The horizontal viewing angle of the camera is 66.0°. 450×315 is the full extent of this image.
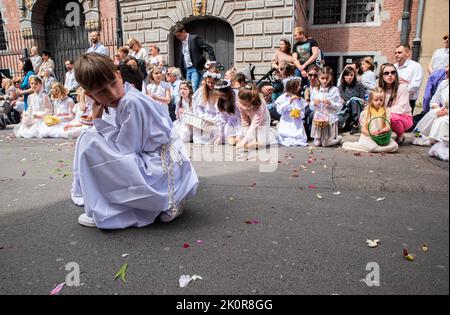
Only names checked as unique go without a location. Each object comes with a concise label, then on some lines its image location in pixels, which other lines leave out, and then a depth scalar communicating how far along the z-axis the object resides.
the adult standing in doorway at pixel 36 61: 12.74
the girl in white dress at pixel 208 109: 6.85
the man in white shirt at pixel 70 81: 10.85
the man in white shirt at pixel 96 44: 10.15
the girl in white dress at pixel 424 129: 5.59
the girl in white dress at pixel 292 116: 6.58
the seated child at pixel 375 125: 5.48
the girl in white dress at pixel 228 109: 6.76
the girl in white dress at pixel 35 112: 8.43
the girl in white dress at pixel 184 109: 7.15
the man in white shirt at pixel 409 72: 6.88
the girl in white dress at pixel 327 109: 6.29
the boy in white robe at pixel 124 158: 2.71
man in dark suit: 8.66
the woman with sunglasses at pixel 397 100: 5.88
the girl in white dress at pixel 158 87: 8.24
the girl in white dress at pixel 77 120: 8.00
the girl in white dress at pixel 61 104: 8.54
